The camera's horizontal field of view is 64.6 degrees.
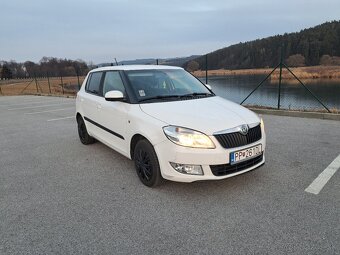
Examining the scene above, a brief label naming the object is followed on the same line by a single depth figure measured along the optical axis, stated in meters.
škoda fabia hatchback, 3.03
